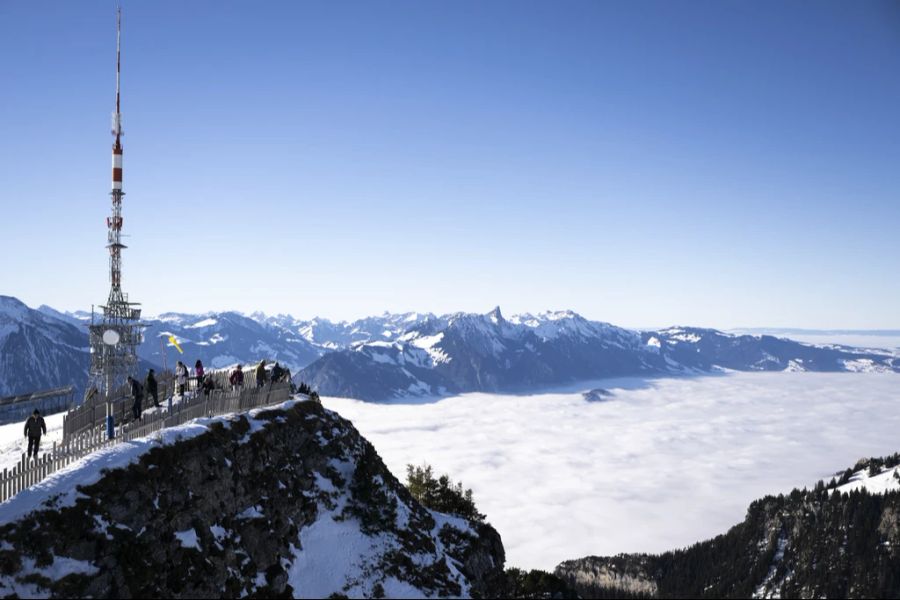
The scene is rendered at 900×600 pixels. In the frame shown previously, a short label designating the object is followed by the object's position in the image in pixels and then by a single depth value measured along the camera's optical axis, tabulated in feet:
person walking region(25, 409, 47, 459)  90.89
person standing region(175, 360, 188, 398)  148.56
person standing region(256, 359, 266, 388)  147.86
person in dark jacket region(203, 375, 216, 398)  129.49
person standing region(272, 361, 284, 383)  152.29
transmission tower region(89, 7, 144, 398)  195.72
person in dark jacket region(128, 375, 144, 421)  111.96
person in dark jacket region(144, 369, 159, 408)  122.44
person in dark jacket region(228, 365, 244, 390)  140.15
